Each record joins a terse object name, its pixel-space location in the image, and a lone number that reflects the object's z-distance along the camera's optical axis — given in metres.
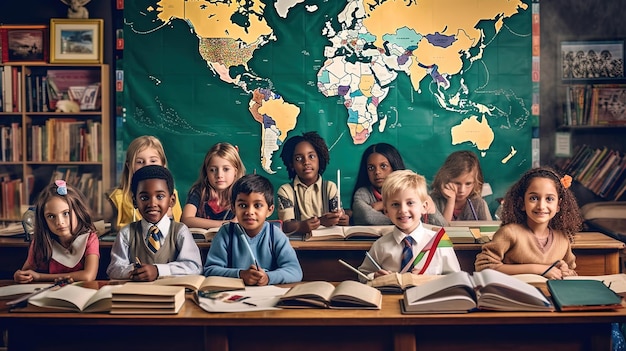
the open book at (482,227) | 3.95
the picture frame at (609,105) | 5.79
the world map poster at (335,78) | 5.80
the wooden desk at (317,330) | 2.51
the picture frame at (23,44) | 5.97
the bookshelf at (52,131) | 5.96
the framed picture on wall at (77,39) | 5.91
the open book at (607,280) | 2.80
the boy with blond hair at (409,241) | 3.27
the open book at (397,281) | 2.83
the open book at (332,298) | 2.59
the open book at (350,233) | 3.96
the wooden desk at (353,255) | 3.86
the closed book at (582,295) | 2.51
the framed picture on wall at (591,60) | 5.86
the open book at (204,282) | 2.80
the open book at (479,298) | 2.53
